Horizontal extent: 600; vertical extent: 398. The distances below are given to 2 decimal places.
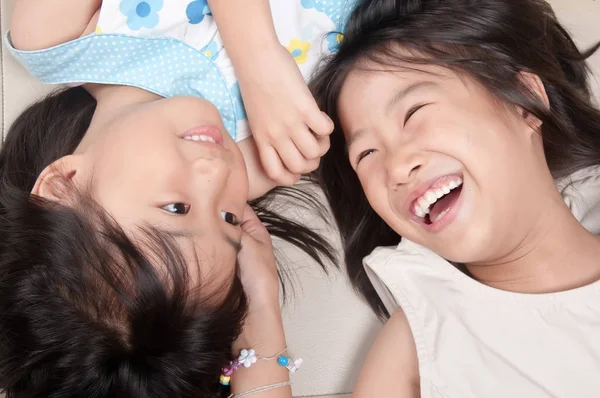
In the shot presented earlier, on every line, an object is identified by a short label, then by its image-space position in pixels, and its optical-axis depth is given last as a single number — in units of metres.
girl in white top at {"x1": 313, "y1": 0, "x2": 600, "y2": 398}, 0.90
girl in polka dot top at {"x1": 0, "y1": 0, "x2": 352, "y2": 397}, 0.81
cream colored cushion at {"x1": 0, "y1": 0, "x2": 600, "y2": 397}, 1.12
